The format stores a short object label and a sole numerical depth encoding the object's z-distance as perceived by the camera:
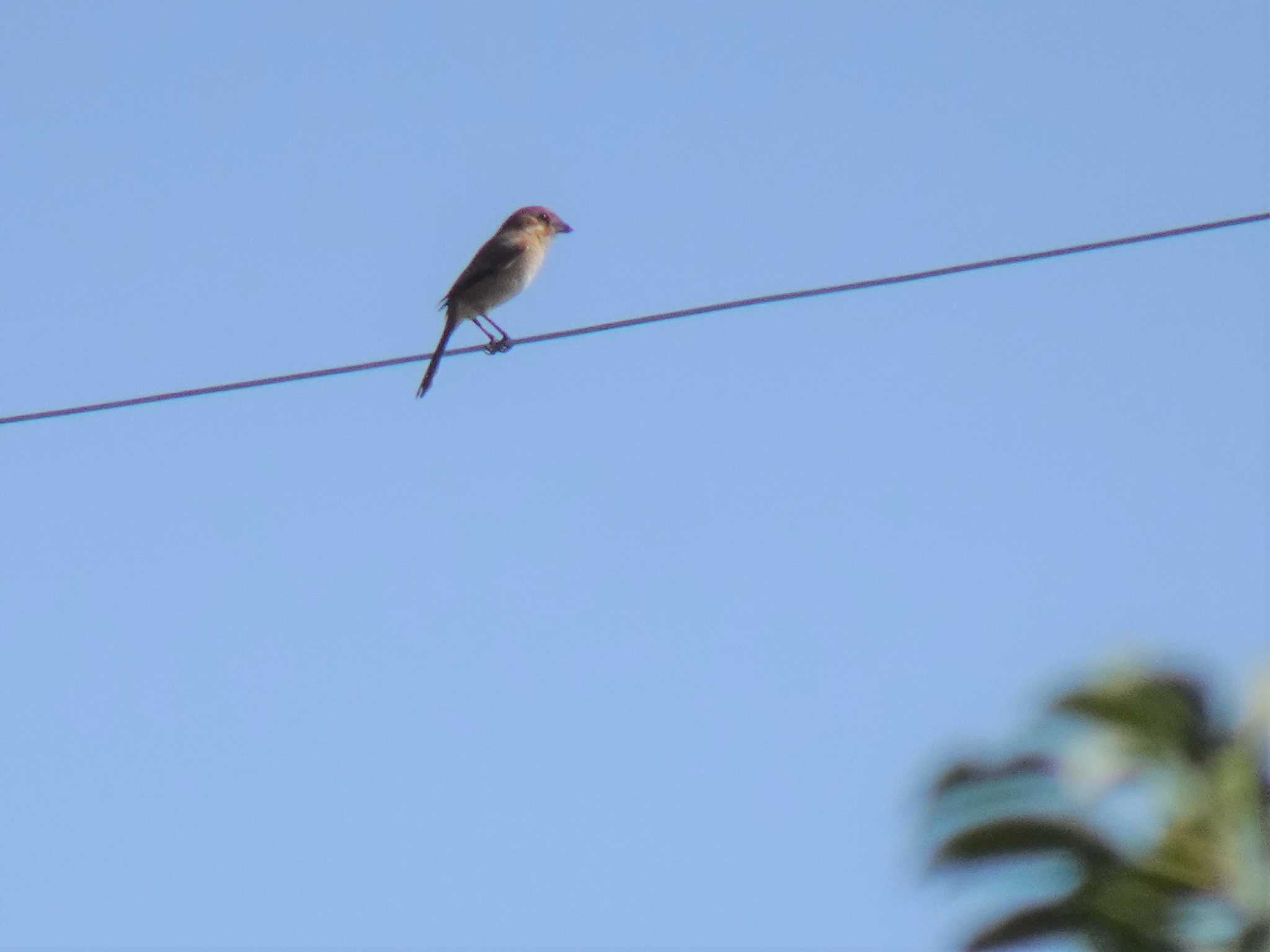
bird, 30.73
